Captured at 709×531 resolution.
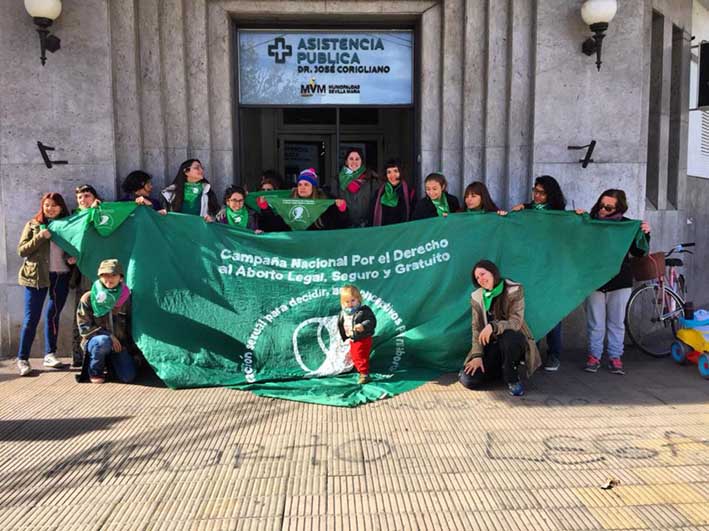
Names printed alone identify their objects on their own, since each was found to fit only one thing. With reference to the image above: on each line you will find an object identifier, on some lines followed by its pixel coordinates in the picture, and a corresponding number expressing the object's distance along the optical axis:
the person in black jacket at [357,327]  4.82
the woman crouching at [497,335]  4.75
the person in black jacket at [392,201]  5.91
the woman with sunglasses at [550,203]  5.63
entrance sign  6.75
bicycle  5.98
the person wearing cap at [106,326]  5.01
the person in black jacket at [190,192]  5.78
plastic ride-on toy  5.36
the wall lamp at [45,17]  5.64
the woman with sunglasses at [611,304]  5.47
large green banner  5.08
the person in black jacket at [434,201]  5.65
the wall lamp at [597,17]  5.86
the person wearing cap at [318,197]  5.60
